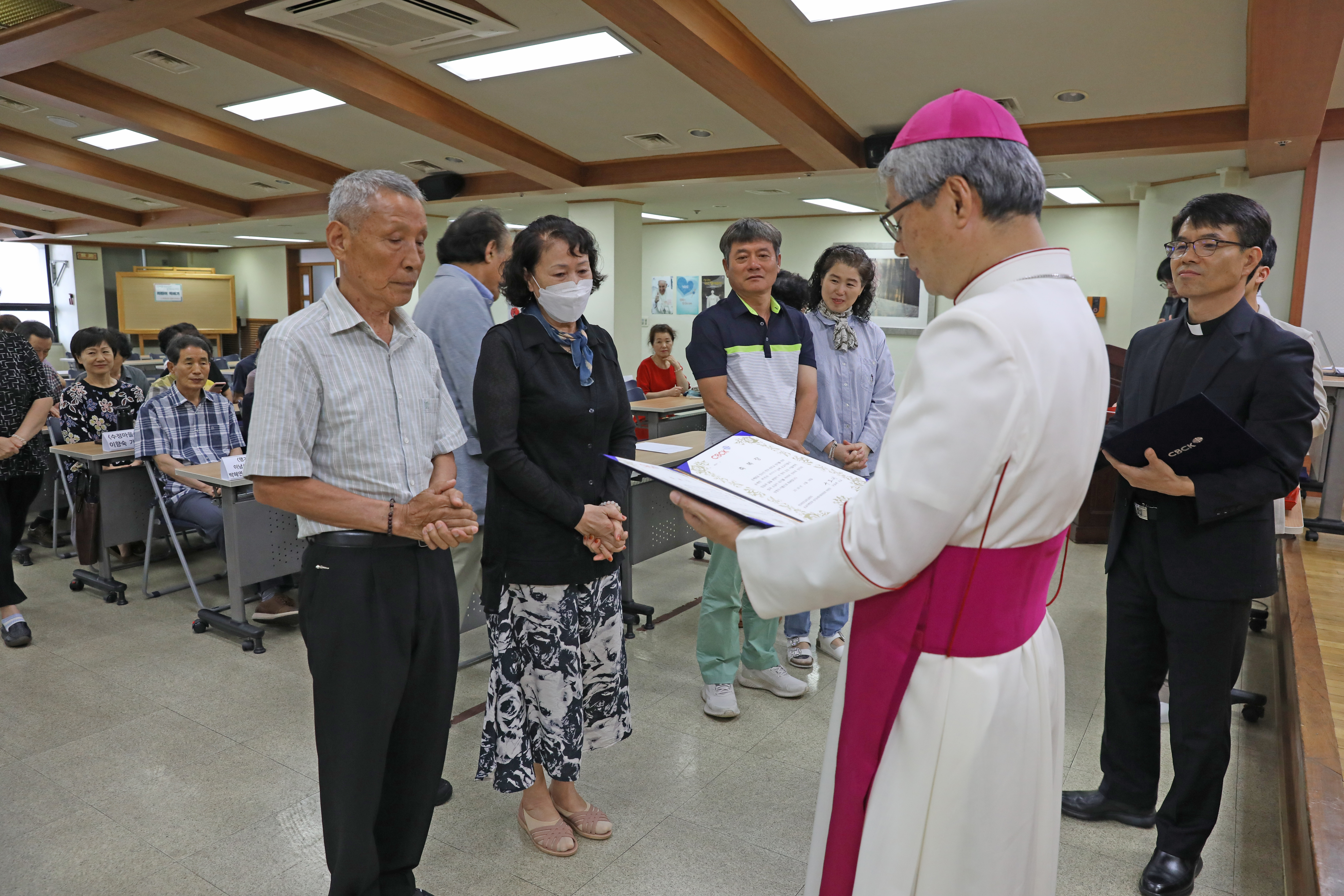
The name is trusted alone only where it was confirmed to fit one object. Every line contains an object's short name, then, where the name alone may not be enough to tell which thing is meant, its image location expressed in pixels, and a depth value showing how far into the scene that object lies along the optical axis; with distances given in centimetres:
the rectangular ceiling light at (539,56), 530
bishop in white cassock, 101
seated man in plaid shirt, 446
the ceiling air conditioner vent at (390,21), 462
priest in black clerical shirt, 200
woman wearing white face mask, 218
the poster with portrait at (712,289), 1251
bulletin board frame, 1619
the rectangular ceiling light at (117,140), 817
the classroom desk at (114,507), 450
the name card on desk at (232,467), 397
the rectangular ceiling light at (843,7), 449
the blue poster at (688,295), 1282
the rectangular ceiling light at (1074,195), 905
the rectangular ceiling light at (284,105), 668
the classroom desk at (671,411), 626
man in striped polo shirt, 310
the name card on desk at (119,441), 449
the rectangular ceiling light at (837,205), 1036
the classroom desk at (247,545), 392
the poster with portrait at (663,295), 1307
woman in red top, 761
